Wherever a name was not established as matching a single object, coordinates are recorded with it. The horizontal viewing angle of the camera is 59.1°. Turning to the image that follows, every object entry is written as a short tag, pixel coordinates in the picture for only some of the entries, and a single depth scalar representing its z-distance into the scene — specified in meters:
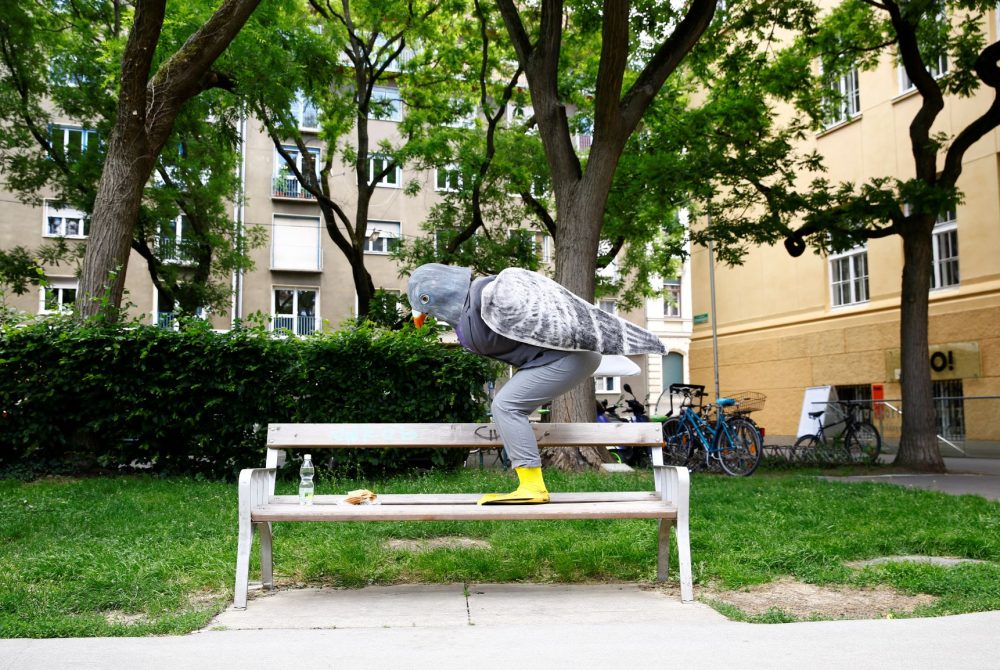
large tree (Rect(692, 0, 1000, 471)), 13.34
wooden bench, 4.48
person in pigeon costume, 4.73
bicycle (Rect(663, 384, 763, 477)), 12.35
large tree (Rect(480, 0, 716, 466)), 11.38
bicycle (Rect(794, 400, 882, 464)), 14.79
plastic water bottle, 4.86
